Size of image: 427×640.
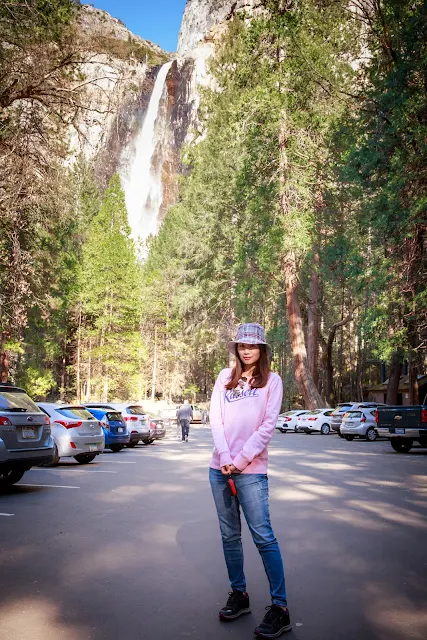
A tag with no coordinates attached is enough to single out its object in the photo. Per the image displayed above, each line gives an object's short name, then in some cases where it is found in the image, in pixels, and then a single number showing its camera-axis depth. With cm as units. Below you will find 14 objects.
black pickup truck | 1831
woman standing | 411
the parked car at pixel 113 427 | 1964
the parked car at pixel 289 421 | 3531
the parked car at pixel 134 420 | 2234
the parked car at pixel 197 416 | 4928
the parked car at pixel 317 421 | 3306
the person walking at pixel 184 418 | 2542
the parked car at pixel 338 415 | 3070
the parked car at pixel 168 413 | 4772
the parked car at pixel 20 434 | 966
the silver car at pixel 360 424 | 2622
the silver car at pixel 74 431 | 1466
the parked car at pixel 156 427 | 2448
